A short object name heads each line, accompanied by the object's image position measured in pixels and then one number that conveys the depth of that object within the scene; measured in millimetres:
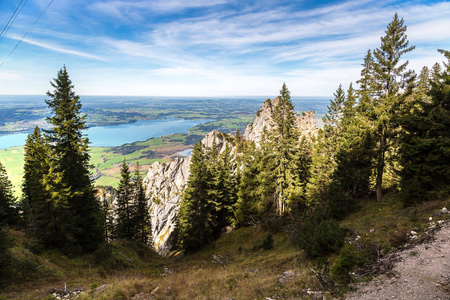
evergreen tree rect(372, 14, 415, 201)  17078
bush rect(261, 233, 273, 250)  19672
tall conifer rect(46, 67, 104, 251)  17891
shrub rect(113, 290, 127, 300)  9578
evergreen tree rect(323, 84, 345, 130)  26800
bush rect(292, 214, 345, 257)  10383
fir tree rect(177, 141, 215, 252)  28812
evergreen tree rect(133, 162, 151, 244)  34344
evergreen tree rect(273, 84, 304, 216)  23484
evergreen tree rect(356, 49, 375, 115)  18514
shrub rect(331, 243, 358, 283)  7191
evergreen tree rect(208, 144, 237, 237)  32531
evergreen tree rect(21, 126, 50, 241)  17016
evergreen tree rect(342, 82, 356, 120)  26703
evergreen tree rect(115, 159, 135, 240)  32344
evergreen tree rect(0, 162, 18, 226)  25573
